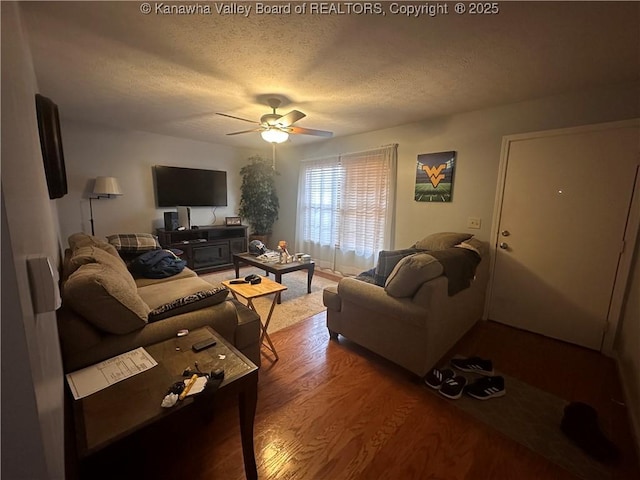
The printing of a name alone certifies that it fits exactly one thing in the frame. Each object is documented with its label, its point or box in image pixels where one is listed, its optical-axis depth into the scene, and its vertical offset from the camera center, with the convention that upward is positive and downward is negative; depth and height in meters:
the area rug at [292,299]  2.91 -1.24
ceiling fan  2.63 +0.72
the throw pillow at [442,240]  2.77 -0.40
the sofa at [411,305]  1.88 -0.79
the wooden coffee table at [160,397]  0.90 -0.75
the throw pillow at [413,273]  1.87 -0.50
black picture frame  1.63 +0.31
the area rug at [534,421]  1.40 -1.29
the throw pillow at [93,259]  1.66 -0.41
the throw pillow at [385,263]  2.21 -0.51
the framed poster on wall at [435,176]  3.14 +0.29
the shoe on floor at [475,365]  2.07 -1.24
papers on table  1.07 -0.74
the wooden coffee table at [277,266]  3.23 -0.83
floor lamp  3.65 +0.09
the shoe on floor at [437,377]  1.91 -1.24
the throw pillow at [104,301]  1.24 -0.49
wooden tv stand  4.29 -0.77
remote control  1.33 -0.72
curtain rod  3.65 +0.69
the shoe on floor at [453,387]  1.82 -1.24
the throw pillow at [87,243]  2.31 -0.42
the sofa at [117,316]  1.23 -0.63
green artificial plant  5.03 +0.02
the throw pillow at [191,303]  1.51 -0.63
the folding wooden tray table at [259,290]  2.18 -0.75
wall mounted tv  4.37 +0.15
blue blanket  2.85 -0.74
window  3.78 -0.14
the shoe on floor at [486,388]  1.83 -1.25
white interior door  2.24 -0.22
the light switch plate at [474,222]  2.97 -0.22
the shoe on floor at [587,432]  1.44 -1.24
